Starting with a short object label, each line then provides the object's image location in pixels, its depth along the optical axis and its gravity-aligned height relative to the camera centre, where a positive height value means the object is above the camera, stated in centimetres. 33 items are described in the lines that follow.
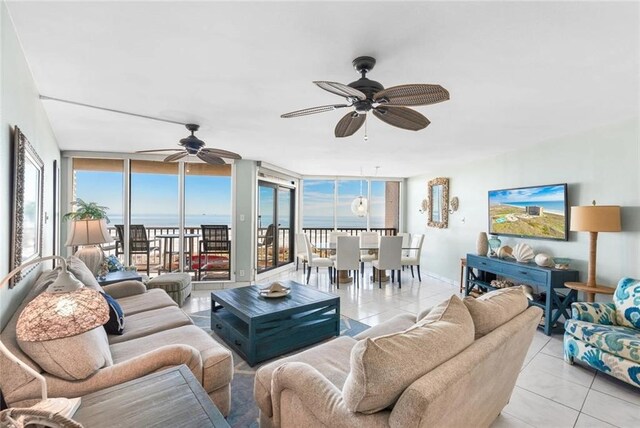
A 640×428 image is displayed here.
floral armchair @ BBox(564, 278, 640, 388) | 225 -98
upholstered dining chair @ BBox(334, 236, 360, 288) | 540 -72
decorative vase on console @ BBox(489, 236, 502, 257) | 452 -44
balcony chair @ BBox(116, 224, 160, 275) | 505 -40
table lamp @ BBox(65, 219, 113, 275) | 326 -21
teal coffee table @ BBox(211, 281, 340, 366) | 266 -107
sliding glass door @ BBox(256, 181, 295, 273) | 609 -22
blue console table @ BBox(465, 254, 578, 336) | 337 -78
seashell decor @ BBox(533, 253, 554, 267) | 362 -55
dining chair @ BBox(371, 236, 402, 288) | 537 -71
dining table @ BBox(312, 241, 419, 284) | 579 -118
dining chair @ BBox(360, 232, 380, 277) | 643 -60
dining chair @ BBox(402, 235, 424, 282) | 595 -83
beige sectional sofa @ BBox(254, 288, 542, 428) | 108 -66
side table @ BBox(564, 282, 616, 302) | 295 -75
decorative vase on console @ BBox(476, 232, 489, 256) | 450 -45
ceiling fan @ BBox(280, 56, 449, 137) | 167 +72
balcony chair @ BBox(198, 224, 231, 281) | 534 -54
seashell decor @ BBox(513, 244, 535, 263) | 388 -50
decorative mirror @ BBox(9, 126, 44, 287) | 171 +7
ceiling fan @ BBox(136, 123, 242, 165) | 327 +75
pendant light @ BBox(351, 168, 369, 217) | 649 +21
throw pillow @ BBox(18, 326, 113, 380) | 136 -68
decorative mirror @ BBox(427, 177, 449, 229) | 592 +27
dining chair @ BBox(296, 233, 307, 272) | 647 -71
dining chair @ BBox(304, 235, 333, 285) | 578 -92
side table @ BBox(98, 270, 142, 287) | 339 -76
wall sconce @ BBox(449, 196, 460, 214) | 563 +23
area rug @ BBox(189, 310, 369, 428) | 195 -135
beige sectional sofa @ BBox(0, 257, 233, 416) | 130 -88
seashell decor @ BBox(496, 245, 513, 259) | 418 -51
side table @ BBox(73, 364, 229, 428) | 113 -79
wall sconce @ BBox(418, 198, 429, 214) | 660 +22
